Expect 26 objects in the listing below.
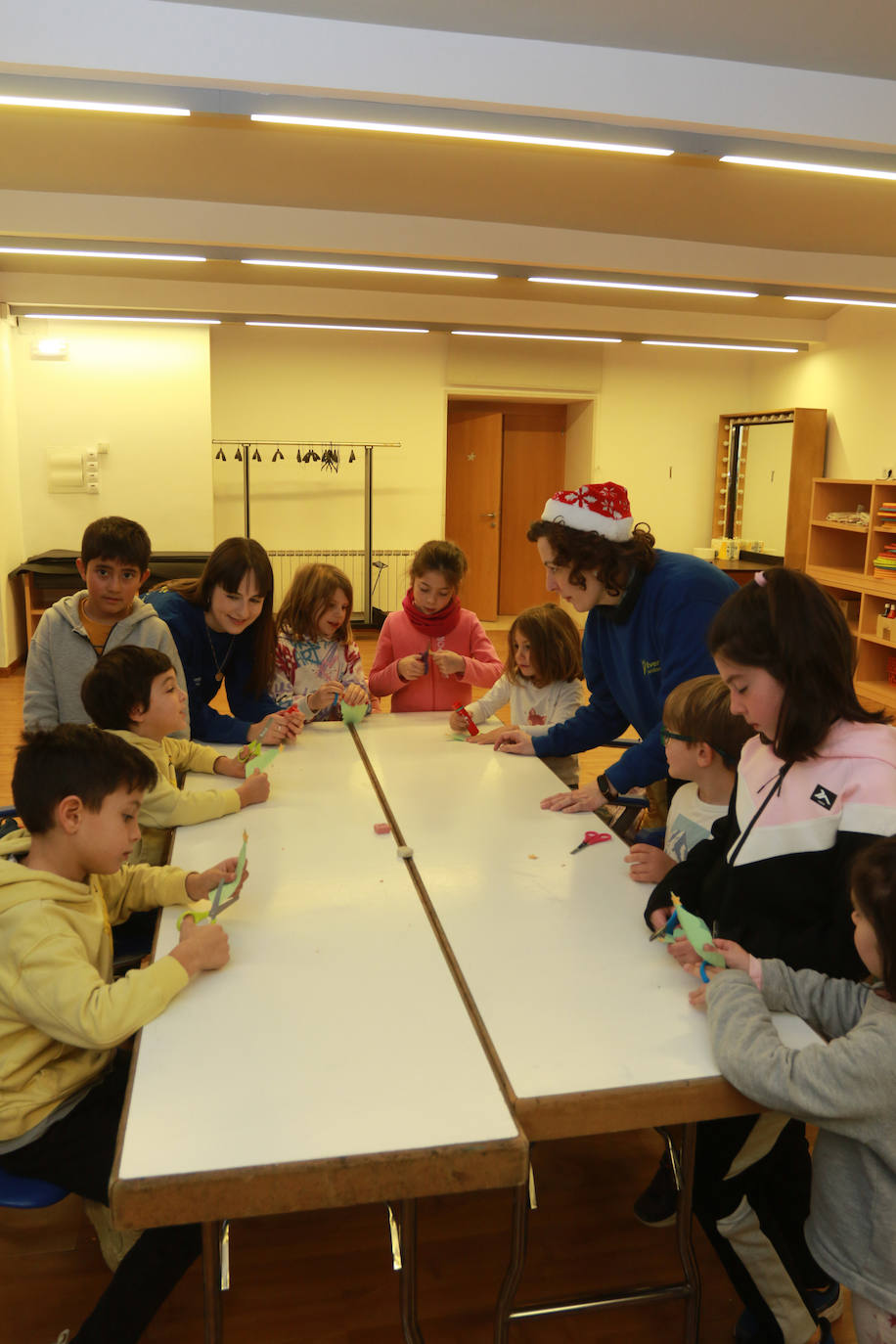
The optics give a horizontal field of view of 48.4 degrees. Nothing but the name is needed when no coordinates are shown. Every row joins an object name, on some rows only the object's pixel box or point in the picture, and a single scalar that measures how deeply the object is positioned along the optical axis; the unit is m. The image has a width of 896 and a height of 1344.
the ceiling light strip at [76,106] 3.52
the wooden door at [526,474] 10.56
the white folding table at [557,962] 1.29
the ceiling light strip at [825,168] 3.96
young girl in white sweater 3.21
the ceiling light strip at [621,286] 6.48
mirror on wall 9.02
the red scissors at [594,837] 2.15
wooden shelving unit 7.39
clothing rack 9.22
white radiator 9.62
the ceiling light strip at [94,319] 7.95
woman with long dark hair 2.91
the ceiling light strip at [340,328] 8.45
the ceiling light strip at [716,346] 8.92
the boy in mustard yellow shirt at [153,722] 2.21
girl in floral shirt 3.23
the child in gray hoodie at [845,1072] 1.28
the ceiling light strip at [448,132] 3.63
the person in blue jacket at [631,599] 2.29
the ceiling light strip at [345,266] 6.04
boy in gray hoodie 2.71
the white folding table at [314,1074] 1.12
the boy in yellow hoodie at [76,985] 1.42
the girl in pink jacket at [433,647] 3.36
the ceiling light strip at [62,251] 5.93
